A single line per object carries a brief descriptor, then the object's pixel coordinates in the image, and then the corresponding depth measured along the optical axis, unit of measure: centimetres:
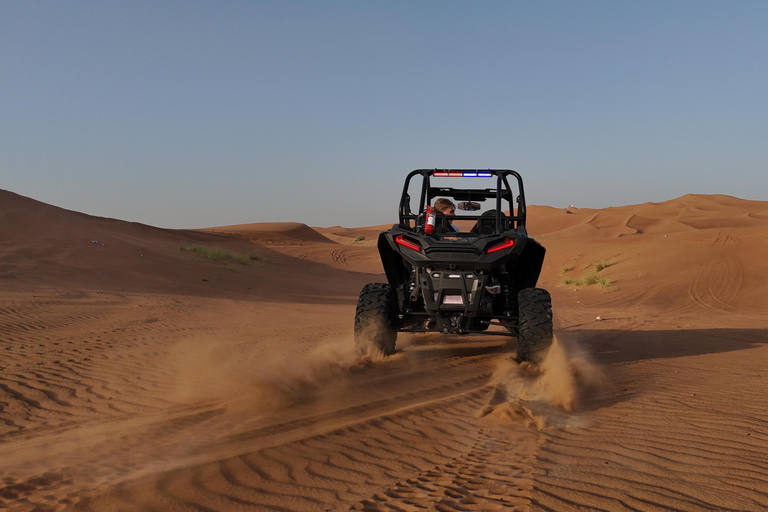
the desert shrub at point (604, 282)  1897
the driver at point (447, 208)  705
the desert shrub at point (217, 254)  2424
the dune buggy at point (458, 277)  595
